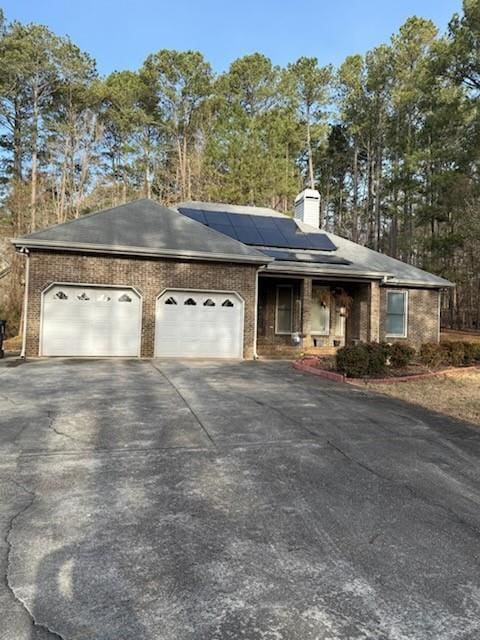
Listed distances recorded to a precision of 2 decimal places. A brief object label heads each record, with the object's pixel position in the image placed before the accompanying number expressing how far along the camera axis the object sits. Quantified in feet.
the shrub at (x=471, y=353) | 39.91
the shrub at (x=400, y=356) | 35.76
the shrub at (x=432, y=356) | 38.42
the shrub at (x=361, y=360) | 33.35
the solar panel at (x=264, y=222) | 59.08
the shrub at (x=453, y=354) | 38.99
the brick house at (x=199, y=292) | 41.45
